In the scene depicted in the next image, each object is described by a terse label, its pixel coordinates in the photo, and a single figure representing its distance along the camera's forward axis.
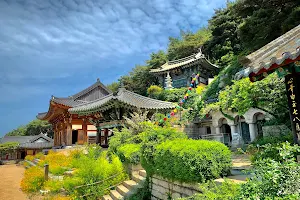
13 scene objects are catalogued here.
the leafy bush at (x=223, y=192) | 3.46
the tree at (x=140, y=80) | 42.65
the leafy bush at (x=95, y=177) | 8.99
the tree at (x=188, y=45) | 40.44
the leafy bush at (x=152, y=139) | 7.44
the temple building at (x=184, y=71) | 33.53
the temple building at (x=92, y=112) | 16.06
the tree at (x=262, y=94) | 10.66
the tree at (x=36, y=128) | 62.09
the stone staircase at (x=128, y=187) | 8.55
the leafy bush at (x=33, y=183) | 10.91
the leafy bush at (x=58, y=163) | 13.32
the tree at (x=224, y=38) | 32.75
